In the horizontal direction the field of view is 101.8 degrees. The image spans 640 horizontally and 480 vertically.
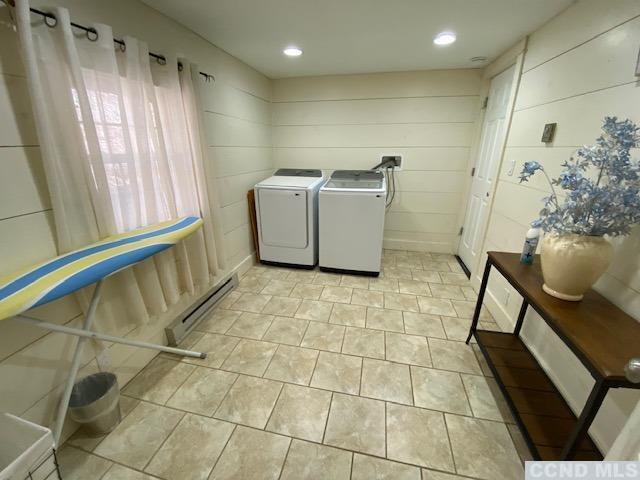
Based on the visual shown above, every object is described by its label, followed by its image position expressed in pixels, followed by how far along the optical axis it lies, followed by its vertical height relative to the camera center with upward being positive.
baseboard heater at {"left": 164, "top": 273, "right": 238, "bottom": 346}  1.83 -1.18
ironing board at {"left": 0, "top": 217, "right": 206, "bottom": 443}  0.86 -0.45
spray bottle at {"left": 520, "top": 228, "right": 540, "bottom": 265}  1.40 -0.44
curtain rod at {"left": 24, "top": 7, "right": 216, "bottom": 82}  1.04 +0.53
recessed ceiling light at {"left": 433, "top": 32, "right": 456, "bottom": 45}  1.92 +0.87
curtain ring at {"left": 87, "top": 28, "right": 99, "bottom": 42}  1.21 +0.52
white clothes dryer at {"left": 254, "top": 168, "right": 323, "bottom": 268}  2.69 -0.66
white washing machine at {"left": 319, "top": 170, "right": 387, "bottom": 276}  2.55 -0.65
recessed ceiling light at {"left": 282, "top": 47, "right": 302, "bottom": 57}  2.25 +0.87
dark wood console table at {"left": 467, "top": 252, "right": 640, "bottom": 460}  0.82 -0.67
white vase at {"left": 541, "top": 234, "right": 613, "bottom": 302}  1.01 -0.39
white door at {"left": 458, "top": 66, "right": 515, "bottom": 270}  2.29 -0.05
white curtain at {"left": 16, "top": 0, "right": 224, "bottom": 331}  1.08 +0.02
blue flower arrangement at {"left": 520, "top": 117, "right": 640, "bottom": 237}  0.92 -0.10
